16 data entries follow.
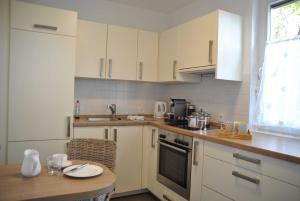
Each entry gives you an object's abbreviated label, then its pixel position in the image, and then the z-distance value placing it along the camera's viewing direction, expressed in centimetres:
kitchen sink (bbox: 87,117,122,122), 319
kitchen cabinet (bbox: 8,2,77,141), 239
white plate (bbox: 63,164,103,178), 136
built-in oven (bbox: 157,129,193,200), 237
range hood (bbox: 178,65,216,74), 249
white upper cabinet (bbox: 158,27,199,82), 304
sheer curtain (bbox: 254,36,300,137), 213
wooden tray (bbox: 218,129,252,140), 204
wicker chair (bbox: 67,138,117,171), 185
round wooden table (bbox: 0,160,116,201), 112
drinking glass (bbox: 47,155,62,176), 141
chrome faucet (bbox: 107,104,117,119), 331
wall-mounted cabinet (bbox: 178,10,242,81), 241
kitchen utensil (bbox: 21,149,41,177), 132
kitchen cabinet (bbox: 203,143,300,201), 155
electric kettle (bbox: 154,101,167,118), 353
